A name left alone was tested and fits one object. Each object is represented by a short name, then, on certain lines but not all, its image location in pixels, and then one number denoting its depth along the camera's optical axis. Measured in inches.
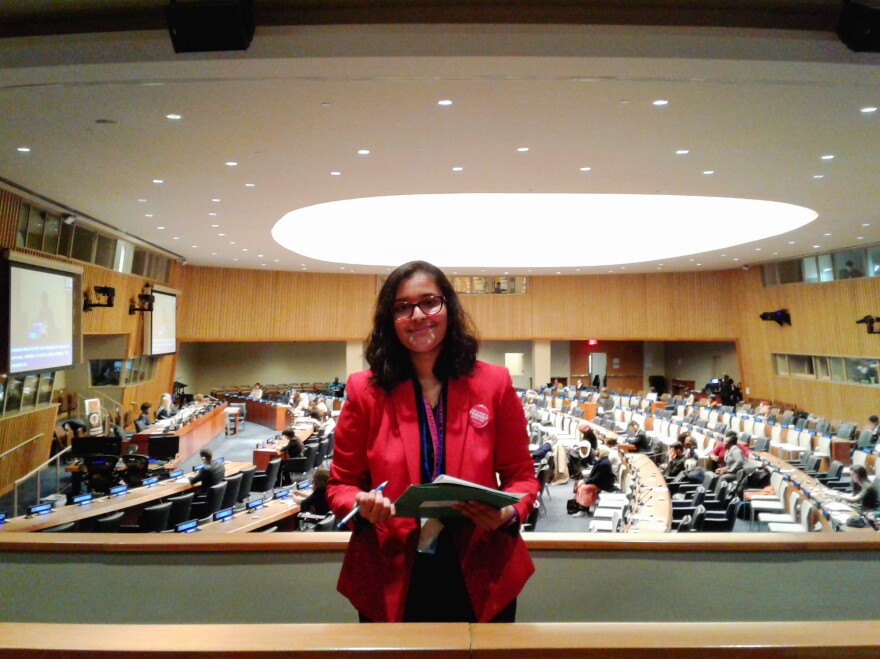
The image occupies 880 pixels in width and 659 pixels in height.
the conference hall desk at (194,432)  499.8
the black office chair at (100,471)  359.6
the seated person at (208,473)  341.7
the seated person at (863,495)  290.8
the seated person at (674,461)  421.1
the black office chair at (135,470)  361.4
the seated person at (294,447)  463.2
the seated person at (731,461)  341.4
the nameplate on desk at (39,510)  267.0
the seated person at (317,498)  274.8
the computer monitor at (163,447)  461.6
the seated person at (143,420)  569.4
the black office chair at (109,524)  238.4
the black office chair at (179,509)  283.7
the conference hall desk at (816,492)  248.7
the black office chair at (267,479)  401.1
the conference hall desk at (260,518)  245.3
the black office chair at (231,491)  335.6
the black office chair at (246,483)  359.3
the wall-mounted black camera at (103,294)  547.6
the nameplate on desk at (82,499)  286.5
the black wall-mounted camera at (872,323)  646.5
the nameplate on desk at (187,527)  220.2
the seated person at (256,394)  882.1
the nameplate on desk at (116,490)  309.2
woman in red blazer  66.3
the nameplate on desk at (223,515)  256.5
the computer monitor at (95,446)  403.5
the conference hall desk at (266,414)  748.6
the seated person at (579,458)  463.5
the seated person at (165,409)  669.9
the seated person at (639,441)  522.0
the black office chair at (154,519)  253.0
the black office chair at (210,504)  314.2
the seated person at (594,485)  373.7
